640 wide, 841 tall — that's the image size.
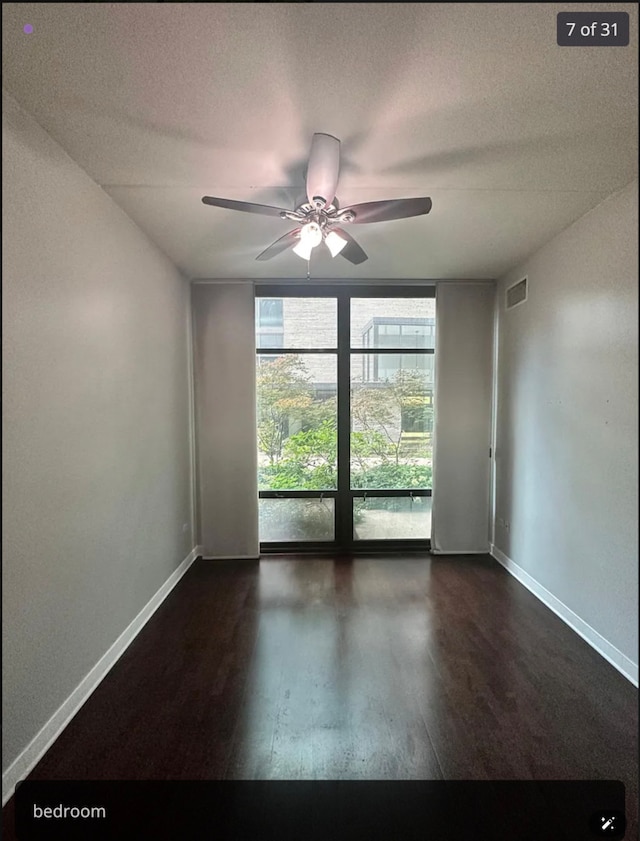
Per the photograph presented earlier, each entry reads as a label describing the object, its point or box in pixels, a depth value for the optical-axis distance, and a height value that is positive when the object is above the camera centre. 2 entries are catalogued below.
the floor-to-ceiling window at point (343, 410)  3.12 +0.09
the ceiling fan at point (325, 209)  1.30 +0.94
